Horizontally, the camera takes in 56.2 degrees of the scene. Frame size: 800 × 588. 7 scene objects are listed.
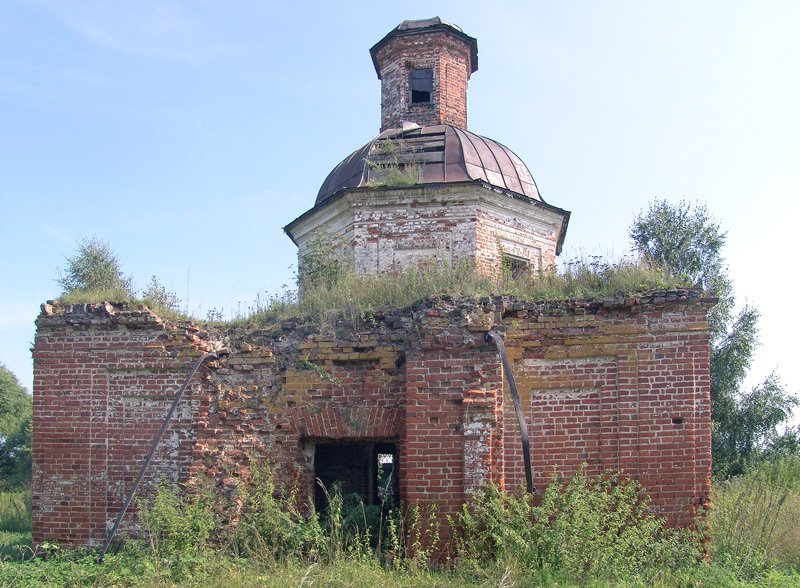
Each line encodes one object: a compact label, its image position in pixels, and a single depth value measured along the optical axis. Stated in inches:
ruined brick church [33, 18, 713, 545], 280.1
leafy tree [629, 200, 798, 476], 727.1
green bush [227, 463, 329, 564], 267.6
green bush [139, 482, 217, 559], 273.1
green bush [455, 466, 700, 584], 239.6
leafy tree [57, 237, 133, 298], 631.8
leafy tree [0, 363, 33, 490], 954.5
